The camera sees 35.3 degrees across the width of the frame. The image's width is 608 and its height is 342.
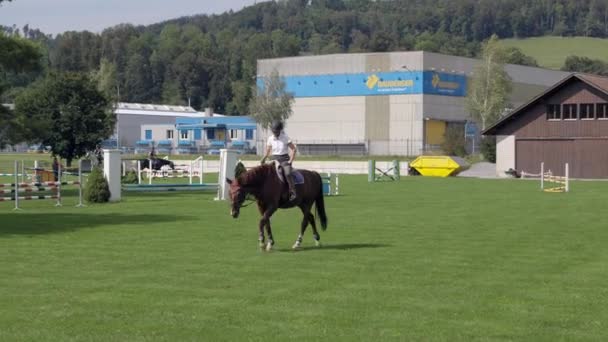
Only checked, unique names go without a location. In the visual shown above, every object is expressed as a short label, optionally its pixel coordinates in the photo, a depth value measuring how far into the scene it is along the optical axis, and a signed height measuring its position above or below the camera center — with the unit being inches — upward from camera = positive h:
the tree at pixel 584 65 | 6555.1 +629.2
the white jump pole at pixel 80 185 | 1239.7 -43.2
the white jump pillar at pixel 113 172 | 1315.2 -27.2
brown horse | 674.8 -28.7
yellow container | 2539.4 -28.7
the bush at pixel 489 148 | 3117.6 +22.9
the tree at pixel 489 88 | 3818.9 +269.7
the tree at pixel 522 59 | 6058.1 +659.8
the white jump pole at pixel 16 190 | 1131.0 -45.4
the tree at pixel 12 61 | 1304.1 +126.6
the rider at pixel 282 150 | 693.3 +2.6
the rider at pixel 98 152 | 2059.4 +0.7
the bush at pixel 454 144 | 3315.5 +37.6
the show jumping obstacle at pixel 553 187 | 1656.0 -56.6
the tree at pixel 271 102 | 4043.1 +220.2
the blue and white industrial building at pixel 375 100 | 3863.2 +224.5
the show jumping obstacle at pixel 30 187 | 1113.4 -42.7
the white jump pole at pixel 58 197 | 1190.8 -58.1
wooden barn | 2373.3 +63.2
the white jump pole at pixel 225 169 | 1374.1 -22.9
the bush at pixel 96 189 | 1286.9 -49.7
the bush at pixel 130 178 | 1839.3 -49.6
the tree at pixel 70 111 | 1939.0 +83.9
